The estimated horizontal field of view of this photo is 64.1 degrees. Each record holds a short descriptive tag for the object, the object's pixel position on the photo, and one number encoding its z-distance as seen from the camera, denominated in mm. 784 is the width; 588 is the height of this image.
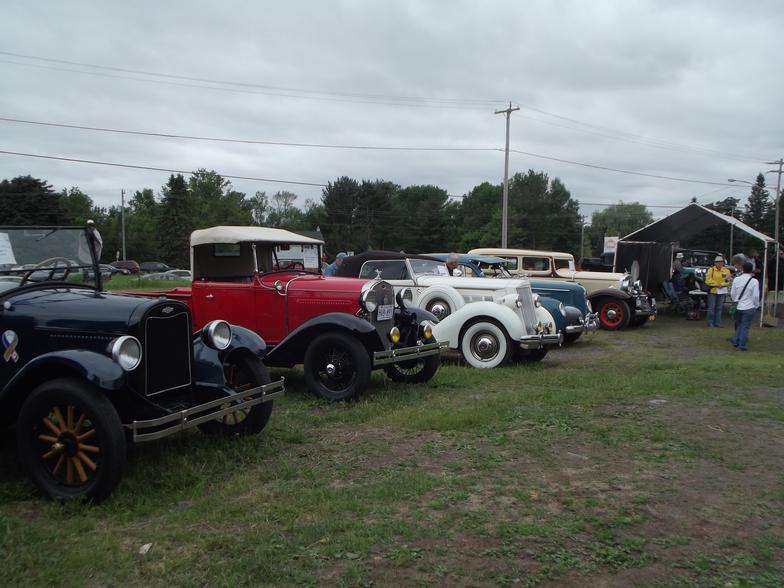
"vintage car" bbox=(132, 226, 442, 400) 6527
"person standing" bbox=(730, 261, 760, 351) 10805
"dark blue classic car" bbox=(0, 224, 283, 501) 3904
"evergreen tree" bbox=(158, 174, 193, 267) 57594
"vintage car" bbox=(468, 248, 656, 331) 14589
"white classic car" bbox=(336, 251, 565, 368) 8859
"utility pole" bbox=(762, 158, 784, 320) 43234
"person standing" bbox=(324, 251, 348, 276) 12327
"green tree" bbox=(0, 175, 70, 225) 43188
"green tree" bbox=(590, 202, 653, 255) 85331
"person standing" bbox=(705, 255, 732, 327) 13984
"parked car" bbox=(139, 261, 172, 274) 53969
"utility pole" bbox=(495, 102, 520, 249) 30739
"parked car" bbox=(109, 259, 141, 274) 50219
